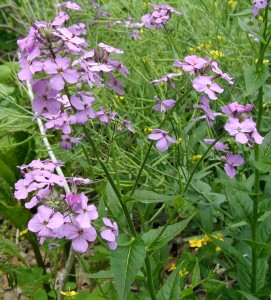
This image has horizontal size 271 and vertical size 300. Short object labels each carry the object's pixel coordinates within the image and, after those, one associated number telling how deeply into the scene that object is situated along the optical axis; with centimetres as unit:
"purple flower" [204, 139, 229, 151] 34
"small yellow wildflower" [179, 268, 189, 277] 40
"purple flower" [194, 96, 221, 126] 31
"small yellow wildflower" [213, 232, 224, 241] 42
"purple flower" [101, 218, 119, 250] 29
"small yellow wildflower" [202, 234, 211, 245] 42
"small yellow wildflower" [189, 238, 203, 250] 42
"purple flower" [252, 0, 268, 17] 35
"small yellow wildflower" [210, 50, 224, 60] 50
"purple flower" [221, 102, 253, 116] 30
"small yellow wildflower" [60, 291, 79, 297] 40
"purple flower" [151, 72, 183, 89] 32
